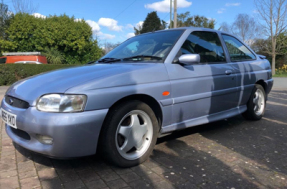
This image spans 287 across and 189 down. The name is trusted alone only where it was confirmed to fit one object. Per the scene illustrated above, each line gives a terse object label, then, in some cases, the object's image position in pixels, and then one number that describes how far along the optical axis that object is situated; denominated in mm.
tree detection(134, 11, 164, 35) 49094
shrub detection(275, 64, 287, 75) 24672
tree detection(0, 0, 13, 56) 24788
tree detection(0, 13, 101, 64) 19938
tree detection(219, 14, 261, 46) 28638
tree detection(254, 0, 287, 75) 20578
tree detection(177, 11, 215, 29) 34803
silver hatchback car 2238
